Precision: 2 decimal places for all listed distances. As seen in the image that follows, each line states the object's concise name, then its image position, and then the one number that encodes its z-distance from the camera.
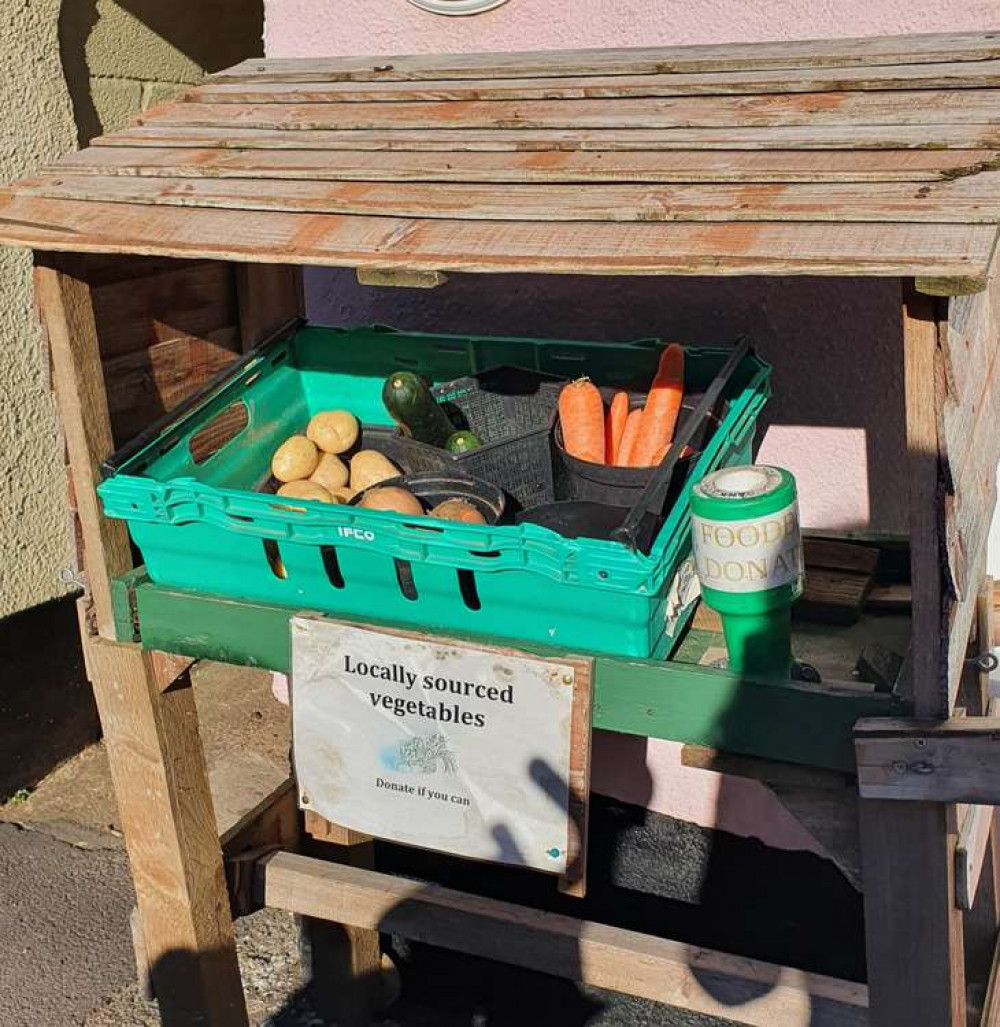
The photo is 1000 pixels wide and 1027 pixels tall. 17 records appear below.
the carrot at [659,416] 2.76
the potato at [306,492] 2.80
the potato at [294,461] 2.92
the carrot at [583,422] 2.75
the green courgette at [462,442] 2.94
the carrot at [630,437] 2.79
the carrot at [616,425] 2.84
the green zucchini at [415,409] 2.88
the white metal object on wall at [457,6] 3.59
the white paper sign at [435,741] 2.49
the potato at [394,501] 2.62
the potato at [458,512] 2.57
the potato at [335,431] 2.99
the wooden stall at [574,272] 2.05
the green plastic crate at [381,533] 2.35
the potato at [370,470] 2.89
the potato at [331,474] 2.90
